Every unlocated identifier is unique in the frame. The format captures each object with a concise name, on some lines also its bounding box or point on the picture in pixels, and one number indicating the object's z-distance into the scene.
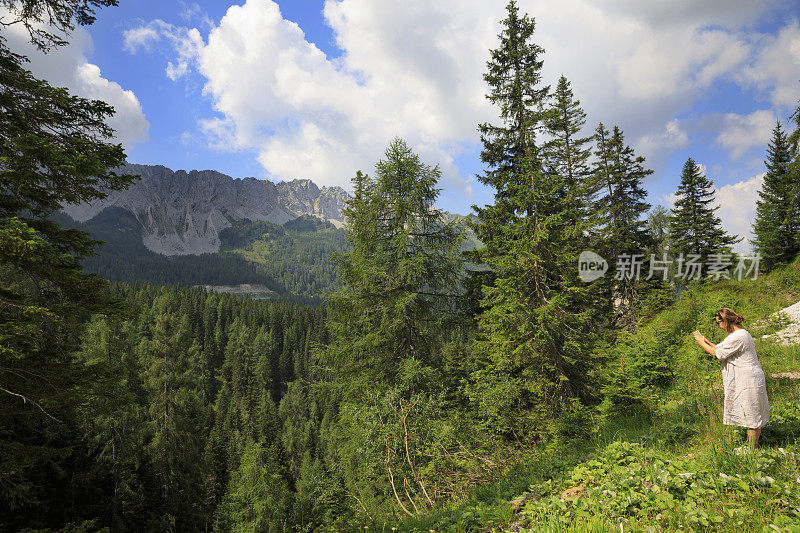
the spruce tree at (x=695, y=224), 25.55
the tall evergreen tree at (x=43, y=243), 4.85
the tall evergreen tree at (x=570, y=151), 18.75
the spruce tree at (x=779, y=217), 24.94
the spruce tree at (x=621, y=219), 20.58
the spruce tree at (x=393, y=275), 11.99
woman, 4.08
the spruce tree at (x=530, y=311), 10.12
